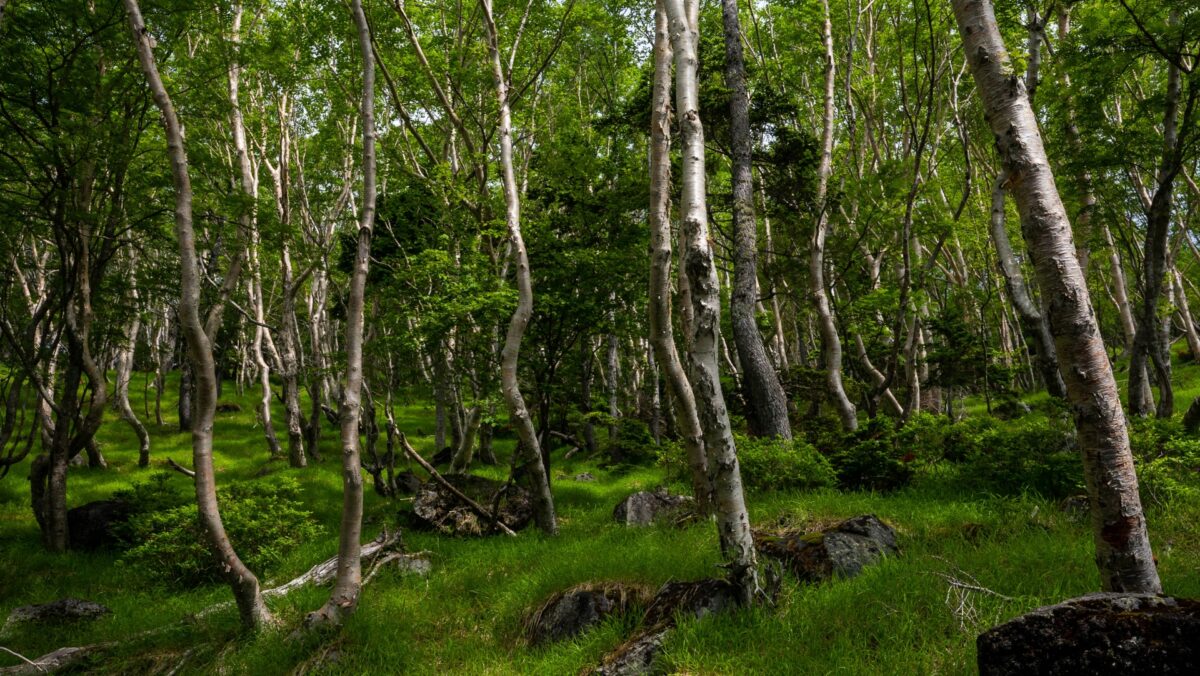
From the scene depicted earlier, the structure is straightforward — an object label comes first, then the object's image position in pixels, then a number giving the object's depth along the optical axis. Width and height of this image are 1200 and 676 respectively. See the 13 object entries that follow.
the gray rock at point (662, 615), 3.97
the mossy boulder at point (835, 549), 4.75
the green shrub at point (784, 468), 7.88
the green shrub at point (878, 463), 7.66
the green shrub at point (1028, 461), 6.26
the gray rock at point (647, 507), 8.45
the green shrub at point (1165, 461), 5.38
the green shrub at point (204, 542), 8.14
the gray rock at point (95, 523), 10.42
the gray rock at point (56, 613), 6.79
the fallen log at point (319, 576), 5.51
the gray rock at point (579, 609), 4.81
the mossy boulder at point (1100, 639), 2.45
